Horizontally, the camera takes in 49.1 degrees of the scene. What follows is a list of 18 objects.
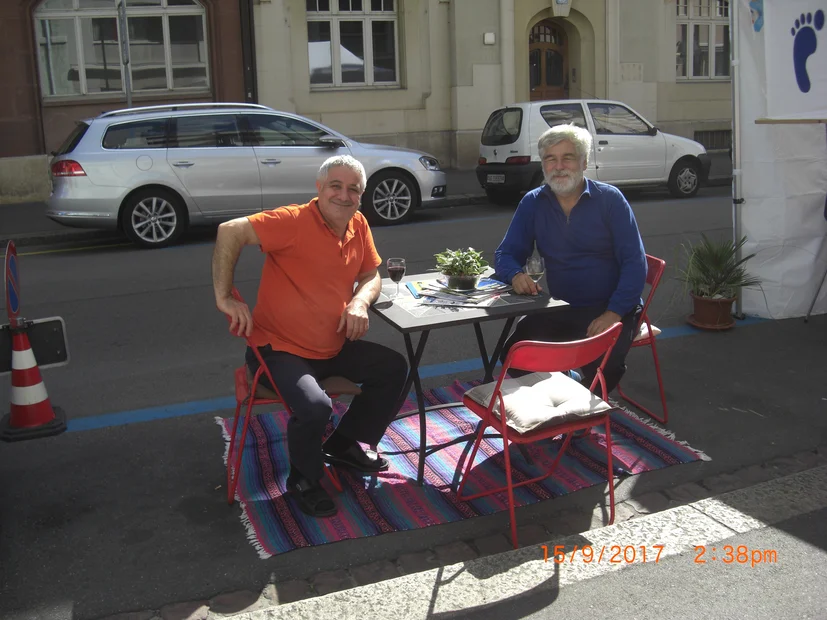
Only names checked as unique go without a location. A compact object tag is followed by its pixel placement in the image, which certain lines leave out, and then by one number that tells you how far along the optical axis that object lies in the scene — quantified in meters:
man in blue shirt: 4.66
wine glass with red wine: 4.48
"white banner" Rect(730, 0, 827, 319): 6.35
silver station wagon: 10.95
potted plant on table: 4.47
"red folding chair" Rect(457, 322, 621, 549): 3.58
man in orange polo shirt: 3.95
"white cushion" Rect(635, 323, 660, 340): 4.91
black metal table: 3.95
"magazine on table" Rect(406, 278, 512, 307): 4.35
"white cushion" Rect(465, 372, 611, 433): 3.74
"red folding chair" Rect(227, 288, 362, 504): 3.98
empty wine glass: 4.46
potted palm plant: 6.55
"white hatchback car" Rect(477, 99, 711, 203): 13.75
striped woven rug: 3.85
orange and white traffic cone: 4.86
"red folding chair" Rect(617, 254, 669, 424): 4.90
